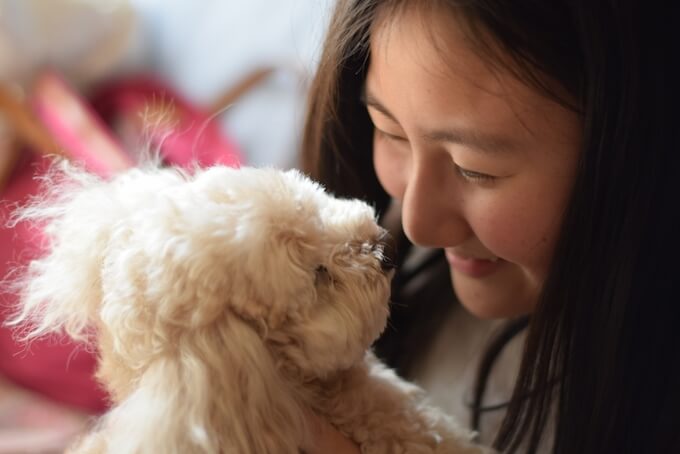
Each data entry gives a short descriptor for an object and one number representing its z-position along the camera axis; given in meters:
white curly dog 0.62
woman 0.63
